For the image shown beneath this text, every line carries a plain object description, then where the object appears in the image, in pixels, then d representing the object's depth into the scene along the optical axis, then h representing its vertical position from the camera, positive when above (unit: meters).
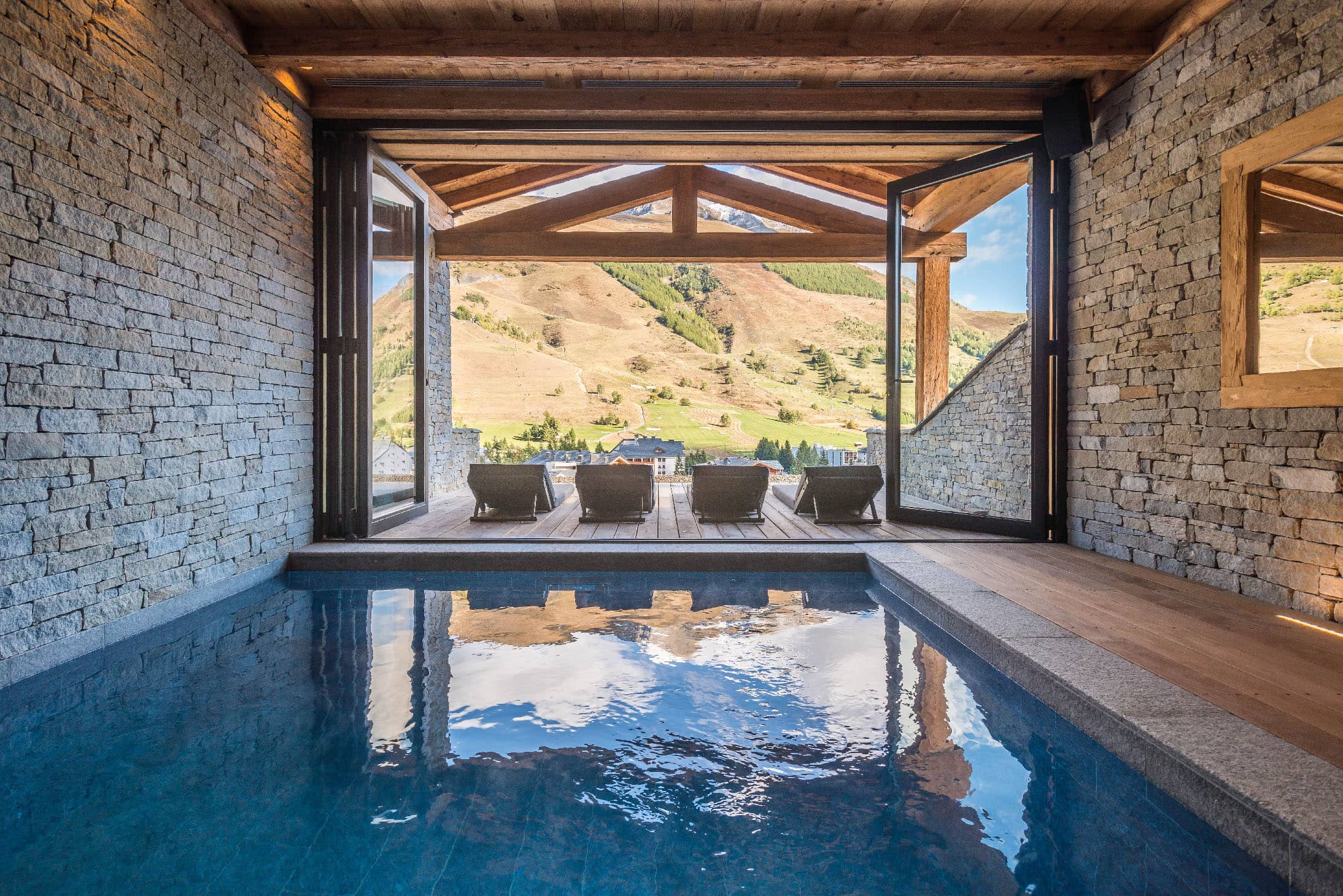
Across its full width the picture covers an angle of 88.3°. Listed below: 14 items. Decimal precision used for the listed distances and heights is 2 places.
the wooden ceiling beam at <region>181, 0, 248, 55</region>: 3.57 +2.20
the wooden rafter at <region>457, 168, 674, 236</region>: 7.22 +2.42
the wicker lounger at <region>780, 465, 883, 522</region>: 5.59 -0.44
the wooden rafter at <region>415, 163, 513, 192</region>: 6.62 +2.52
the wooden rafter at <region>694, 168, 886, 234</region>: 7.12 +2.44
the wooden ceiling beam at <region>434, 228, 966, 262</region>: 7.04 +1.96
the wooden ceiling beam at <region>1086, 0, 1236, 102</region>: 3.55 +2.22
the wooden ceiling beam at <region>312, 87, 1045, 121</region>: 4.59 +2.23
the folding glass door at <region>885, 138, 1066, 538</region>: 4.89 +0.73
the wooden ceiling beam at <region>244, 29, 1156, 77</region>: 4.00 +2.26
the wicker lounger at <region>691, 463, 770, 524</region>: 5.66 -0.46
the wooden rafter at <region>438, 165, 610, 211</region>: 7.13 +2.60
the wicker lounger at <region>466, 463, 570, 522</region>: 5.79 -0.47
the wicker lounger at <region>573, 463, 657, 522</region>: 5.64 -0.46
